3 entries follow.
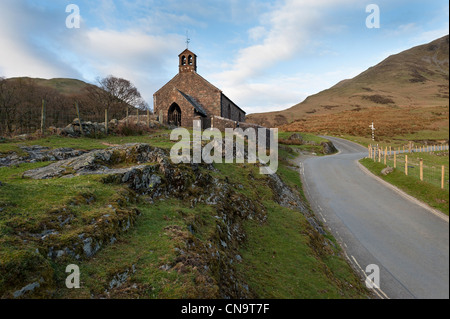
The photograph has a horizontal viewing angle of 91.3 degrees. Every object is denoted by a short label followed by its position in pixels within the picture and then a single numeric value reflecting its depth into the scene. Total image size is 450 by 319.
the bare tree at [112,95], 51.41
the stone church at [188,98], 37.31
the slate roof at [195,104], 37.29
